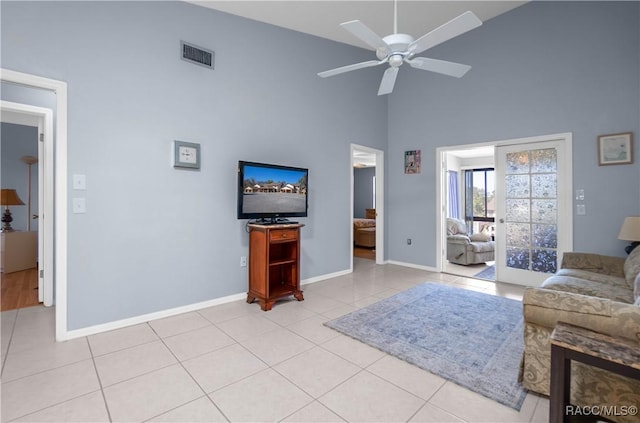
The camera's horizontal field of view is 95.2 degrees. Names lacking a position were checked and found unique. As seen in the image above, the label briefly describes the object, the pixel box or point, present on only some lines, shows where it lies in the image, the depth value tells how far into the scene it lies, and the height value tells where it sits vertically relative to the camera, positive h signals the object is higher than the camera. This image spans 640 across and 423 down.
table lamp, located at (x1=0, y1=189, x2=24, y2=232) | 4.62 +0.15
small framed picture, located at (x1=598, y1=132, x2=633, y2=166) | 3.25 +0.71
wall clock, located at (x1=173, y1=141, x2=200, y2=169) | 2.92 +0.58
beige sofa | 1.37 -0.67
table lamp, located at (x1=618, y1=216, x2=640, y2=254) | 2.85 -0.19
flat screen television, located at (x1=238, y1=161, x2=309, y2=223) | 3.20 +0.23
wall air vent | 2.97 +1.64
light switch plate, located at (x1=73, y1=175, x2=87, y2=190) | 2.45 +0.25
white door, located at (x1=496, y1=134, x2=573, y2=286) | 3.78 +0.04
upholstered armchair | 5.37 -0.67
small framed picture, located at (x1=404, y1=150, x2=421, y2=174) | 5.09 +0.88
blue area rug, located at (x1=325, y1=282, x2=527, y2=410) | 1.94 -1.07
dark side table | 1.16 -0.59
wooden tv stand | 3.12 -0.57
